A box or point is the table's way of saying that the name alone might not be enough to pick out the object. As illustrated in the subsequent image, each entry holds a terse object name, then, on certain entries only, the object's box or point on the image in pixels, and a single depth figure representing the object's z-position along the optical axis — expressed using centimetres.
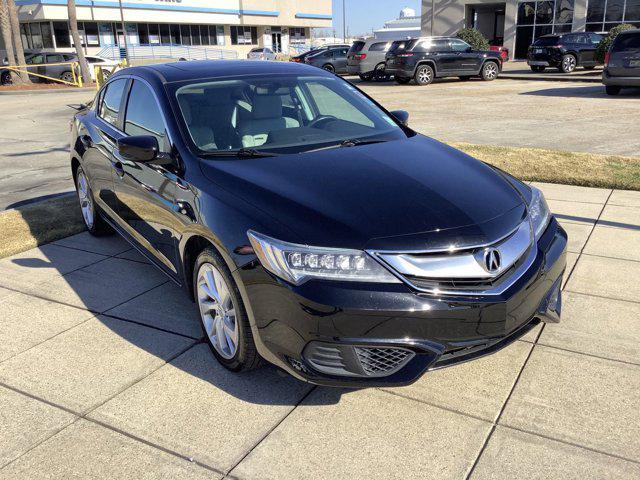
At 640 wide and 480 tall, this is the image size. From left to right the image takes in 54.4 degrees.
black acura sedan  280
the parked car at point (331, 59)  2895
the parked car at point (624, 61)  1575
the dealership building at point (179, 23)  4722
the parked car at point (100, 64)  3306
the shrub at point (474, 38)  3153
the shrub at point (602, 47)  2395
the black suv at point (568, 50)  2483
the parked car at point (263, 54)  4297
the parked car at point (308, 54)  2964
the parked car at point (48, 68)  3188
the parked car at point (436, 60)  2297
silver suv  2530
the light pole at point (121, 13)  4569
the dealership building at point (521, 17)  3269
